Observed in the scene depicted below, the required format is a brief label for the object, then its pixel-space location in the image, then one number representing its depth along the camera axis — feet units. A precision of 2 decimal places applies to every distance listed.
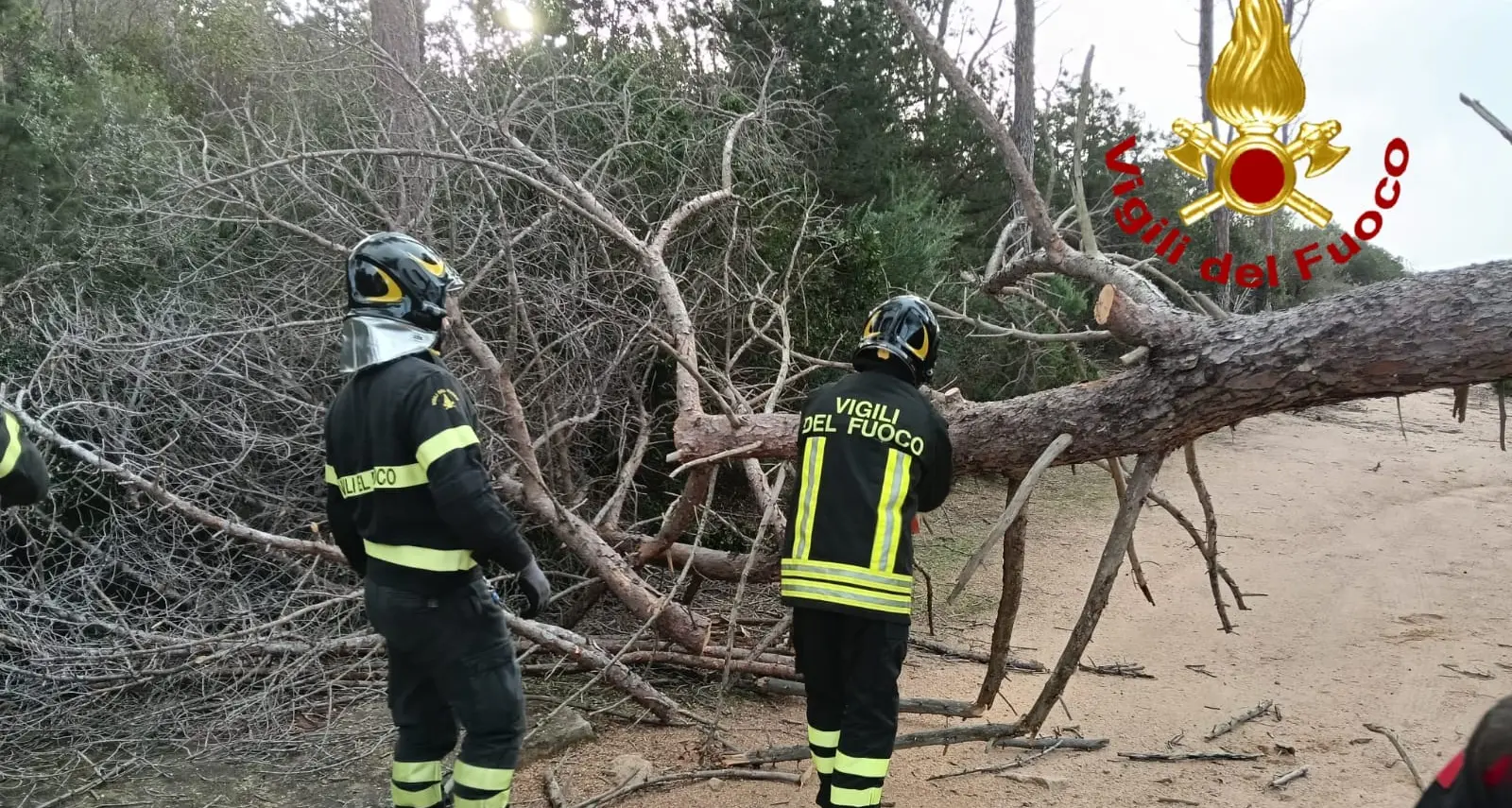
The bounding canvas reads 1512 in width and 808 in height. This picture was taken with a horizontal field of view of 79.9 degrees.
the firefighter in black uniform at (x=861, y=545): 9.47
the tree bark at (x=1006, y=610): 11.75
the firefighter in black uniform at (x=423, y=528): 8.32
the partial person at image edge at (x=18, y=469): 8.07
